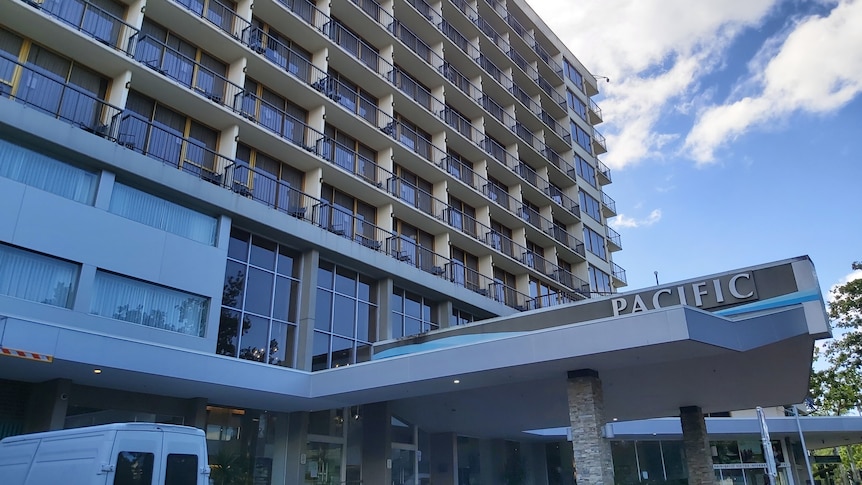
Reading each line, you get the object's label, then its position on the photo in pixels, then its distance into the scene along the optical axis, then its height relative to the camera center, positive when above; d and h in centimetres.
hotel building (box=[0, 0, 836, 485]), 1462 +755
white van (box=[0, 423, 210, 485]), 903 +44
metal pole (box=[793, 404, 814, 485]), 3381 +205
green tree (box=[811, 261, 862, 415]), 4597 +921
